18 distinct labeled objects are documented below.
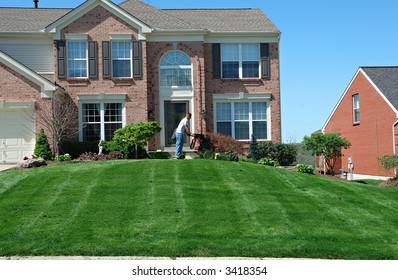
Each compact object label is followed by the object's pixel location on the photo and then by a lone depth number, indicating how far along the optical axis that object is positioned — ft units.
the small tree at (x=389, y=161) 71.36
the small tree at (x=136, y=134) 76.64
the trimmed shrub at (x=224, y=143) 80.64
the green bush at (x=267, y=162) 74.33
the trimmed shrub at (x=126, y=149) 79.30
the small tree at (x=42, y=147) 77.36
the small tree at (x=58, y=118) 78.07
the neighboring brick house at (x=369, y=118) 92.17
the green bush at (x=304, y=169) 69.26
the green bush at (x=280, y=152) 86.02
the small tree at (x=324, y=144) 80.33
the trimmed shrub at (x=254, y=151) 85.71
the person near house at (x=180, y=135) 68.23
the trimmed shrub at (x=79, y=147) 83.46
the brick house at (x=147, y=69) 86.48
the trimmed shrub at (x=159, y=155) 79.52
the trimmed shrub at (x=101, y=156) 76.13
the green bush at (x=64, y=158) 74.44
